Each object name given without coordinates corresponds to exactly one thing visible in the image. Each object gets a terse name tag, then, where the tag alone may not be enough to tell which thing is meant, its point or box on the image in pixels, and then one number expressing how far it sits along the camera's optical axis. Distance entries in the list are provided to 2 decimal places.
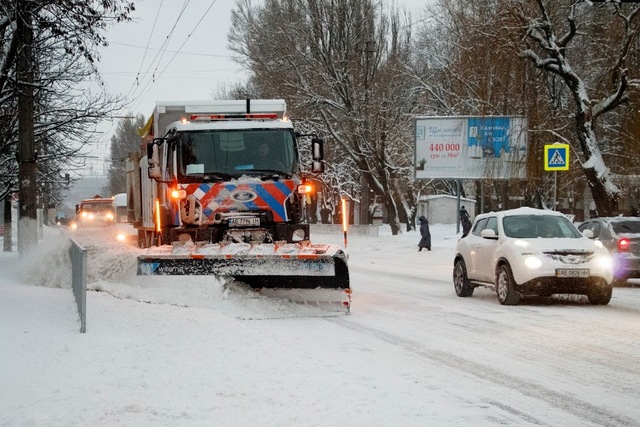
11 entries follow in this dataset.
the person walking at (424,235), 35.95
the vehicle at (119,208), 36.77
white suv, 13.93
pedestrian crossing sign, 23.70
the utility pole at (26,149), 20.09
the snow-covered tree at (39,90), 16.09
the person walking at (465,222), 37.56
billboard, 40.06
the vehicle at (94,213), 40.92
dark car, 18.97
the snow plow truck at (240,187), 13.75
